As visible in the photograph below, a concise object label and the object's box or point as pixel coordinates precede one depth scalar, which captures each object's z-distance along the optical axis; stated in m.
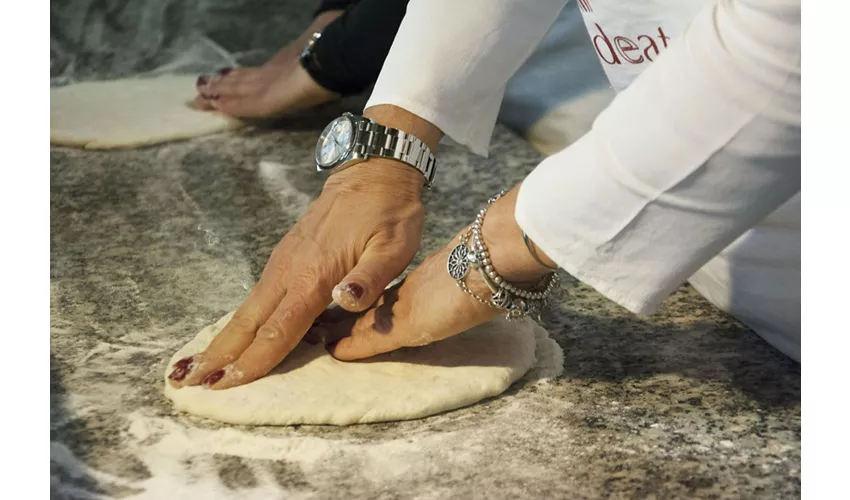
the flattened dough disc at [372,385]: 1.21
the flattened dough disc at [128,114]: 1.61
